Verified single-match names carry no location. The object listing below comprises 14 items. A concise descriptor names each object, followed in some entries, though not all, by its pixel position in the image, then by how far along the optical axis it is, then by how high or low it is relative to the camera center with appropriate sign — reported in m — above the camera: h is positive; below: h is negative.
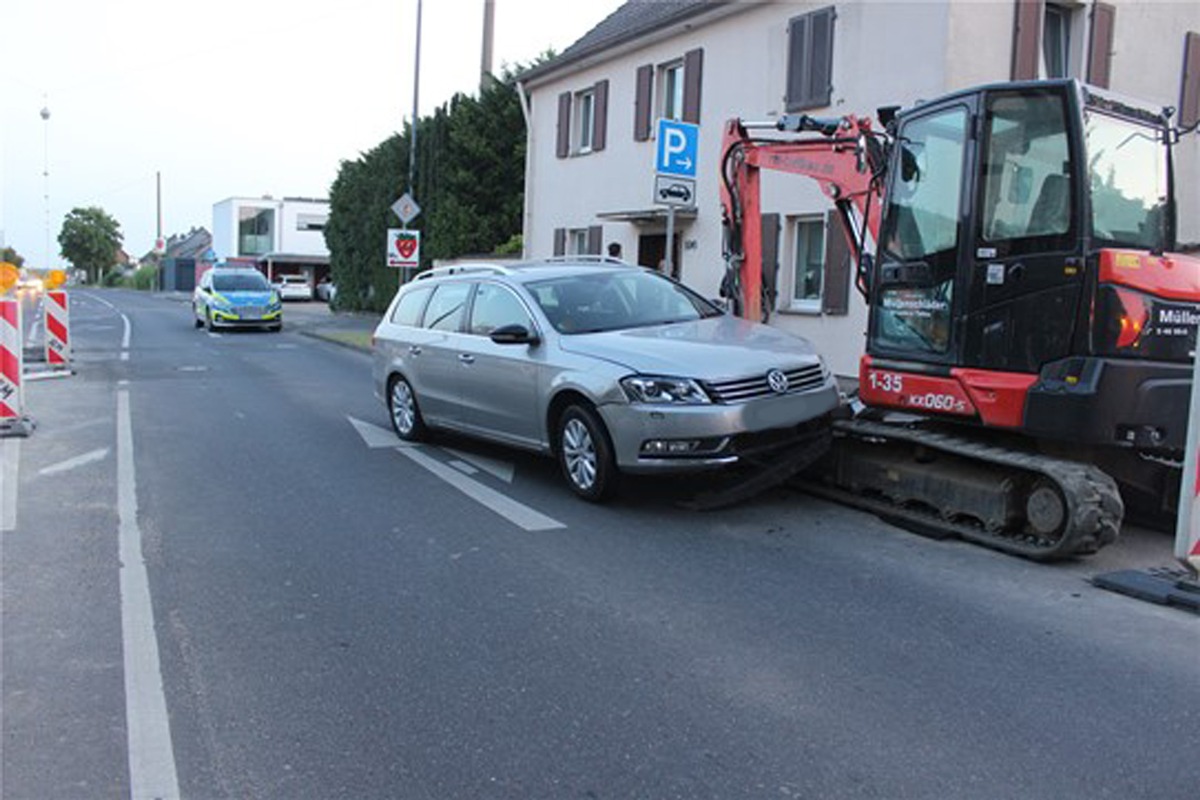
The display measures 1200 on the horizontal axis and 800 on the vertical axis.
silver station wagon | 6.97 -0.44
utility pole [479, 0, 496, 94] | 29.00 +7.57
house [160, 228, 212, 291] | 85.12 +2.00
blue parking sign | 10.86 +1.76
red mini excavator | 5.98 +0.06
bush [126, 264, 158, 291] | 86.99 +1.02
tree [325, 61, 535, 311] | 27.94 +3.62
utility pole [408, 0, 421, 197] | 28.11 +4.43
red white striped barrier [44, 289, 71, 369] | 16.03 -0.68
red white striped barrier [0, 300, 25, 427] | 10.31 -0.77
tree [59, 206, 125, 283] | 107.12 +4.95
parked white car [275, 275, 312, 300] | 53.22 +0.42
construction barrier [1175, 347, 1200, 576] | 5.53 -0.88
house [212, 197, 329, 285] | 65.62 +4.07
